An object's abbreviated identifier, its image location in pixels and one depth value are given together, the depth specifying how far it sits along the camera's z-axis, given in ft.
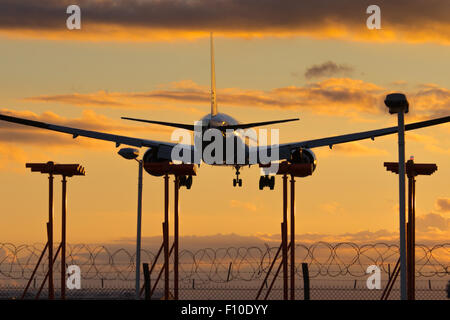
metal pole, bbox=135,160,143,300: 184.96
